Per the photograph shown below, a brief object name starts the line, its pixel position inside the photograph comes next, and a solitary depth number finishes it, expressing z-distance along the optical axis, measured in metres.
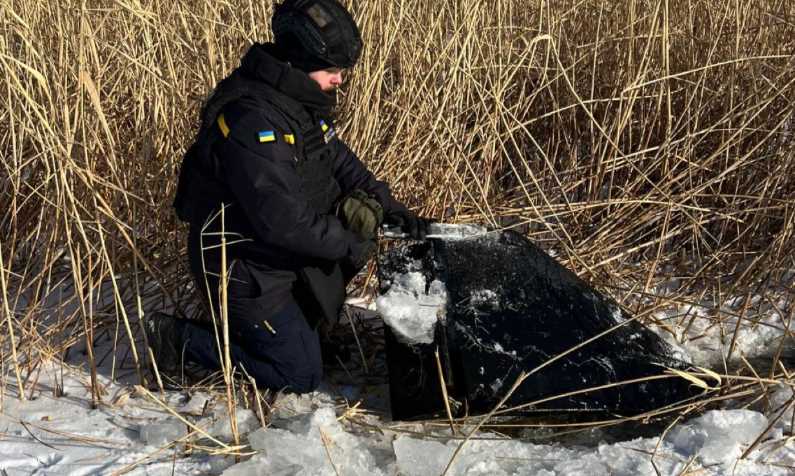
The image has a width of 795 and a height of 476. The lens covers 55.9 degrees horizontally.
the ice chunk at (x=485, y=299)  1.85
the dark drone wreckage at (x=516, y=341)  1.72
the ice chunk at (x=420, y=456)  1.58
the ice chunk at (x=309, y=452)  1.57
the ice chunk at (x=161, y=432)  1.70
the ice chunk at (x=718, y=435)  1.60
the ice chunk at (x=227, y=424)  1.75
